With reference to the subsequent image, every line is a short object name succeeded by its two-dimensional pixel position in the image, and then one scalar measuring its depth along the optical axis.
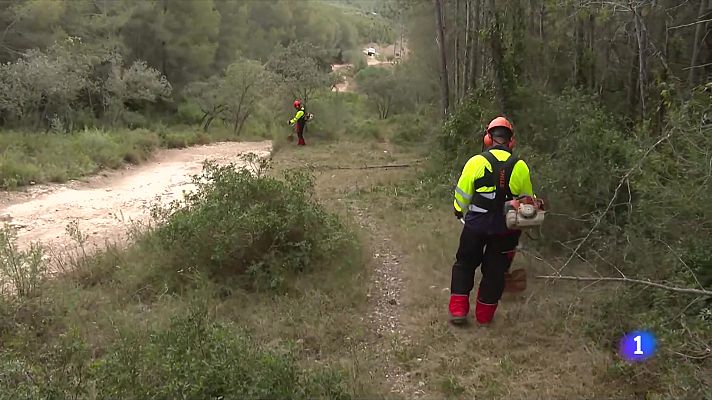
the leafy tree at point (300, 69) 20.22
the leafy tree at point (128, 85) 22.58
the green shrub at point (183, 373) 3.03
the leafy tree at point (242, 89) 24.98
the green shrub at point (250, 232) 5.24
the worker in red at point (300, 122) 16.55
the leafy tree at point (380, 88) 31.01
